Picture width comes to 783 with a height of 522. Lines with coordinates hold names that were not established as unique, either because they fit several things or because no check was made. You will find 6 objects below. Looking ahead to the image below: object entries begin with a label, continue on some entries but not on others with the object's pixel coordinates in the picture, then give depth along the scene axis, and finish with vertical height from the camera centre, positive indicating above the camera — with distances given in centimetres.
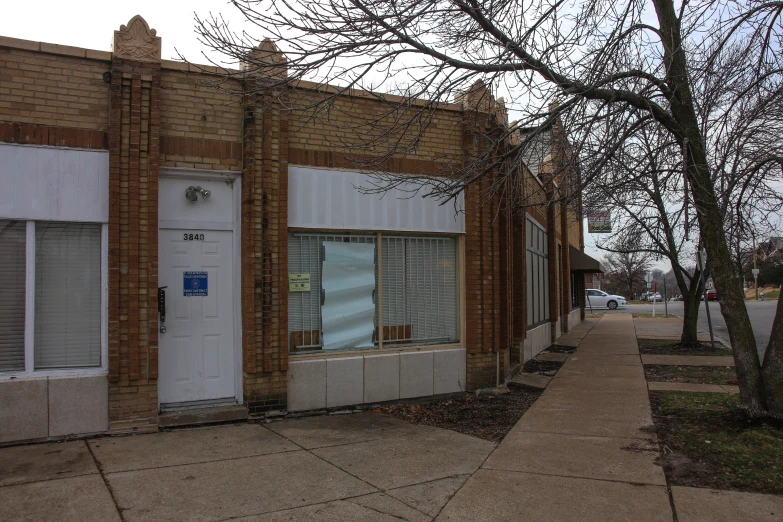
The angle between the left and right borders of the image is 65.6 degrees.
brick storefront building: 646 +47
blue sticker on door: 724 +15
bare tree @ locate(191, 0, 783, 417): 613 +231
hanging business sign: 1350 +177
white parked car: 4512 -81
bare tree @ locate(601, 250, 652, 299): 5603 +181
